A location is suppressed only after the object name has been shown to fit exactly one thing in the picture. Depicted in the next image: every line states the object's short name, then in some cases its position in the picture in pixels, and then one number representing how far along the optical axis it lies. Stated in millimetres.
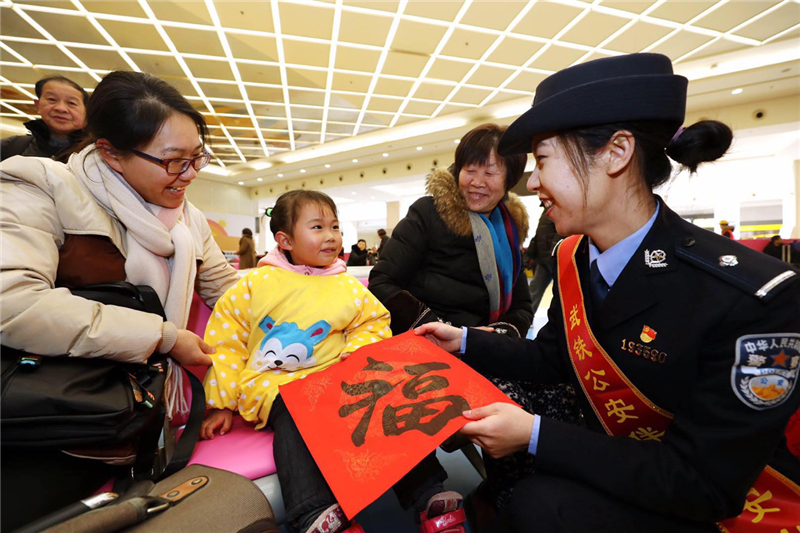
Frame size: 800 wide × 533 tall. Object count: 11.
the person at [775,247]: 4871
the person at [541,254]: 3549
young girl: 966
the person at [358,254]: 8711
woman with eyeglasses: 790
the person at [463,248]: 1607
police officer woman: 703
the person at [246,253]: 5828
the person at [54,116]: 1986
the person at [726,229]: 6012
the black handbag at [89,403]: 705
